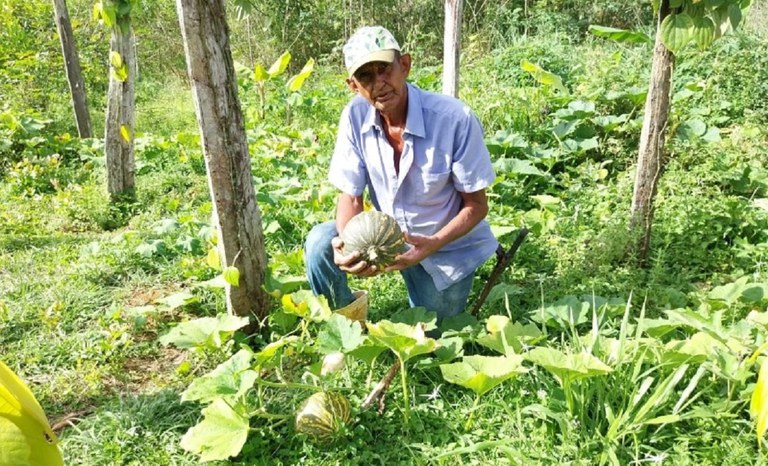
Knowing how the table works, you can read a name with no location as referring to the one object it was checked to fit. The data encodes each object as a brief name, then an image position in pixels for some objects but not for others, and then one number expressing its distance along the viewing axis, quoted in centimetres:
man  260
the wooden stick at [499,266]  294
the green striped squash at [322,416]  224
